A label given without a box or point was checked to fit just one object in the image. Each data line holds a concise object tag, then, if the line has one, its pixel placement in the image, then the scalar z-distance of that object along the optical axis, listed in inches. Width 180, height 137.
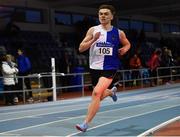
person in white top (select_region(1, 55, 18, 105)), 619.8
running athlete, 308.5
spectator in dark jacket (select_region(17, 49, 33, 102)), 661.0
